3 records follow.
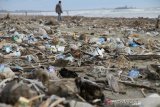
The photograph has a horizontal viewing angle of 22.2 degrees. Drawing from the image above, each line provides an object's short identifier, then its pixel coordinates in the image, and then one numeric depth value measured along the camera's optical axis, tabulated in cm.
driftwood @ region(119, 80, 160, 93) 612
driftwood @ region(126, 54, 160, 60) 902
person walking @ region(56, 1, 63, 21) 2648
